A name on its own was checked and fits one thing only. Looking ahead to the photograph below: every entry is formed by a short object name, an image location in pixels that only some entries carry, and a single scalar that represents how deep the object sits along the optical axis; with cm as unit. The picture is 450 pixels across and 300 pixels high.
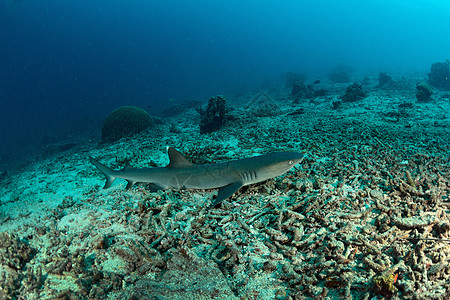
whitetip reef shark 389
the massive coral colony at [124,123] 1517
